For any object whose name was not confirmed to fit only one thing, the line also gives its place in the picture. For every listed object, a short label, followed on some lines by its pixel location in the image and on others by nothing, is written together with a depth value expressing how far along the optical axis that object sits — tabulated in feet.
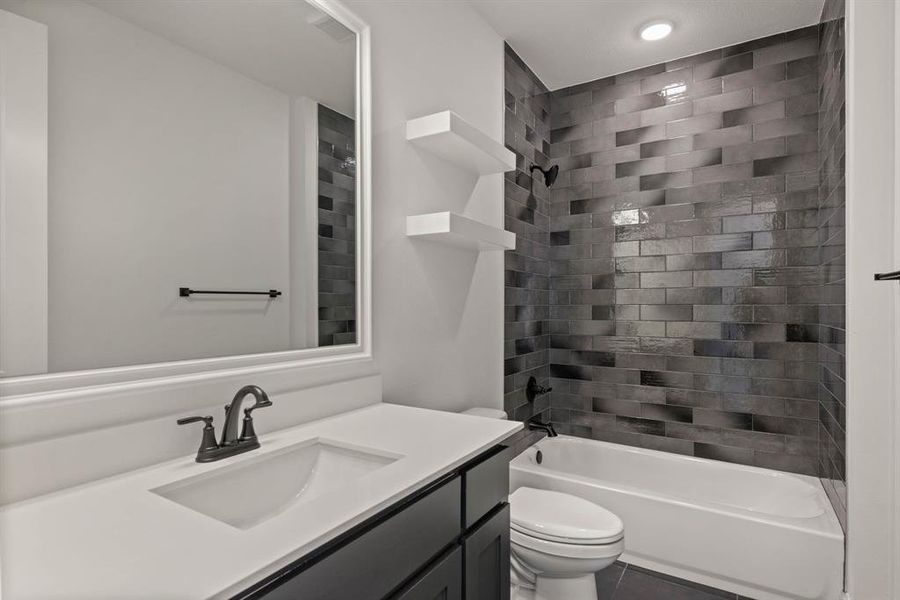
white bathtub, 6.14
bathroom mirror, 2.85
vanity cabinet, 2.35
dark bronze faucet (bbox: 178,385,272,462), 3.41
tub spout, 8.57
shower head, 9.48
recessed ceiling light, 8.06
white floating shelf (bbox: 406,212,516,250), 5.67
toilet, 5.55
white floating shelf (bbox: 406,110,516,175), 5.72
